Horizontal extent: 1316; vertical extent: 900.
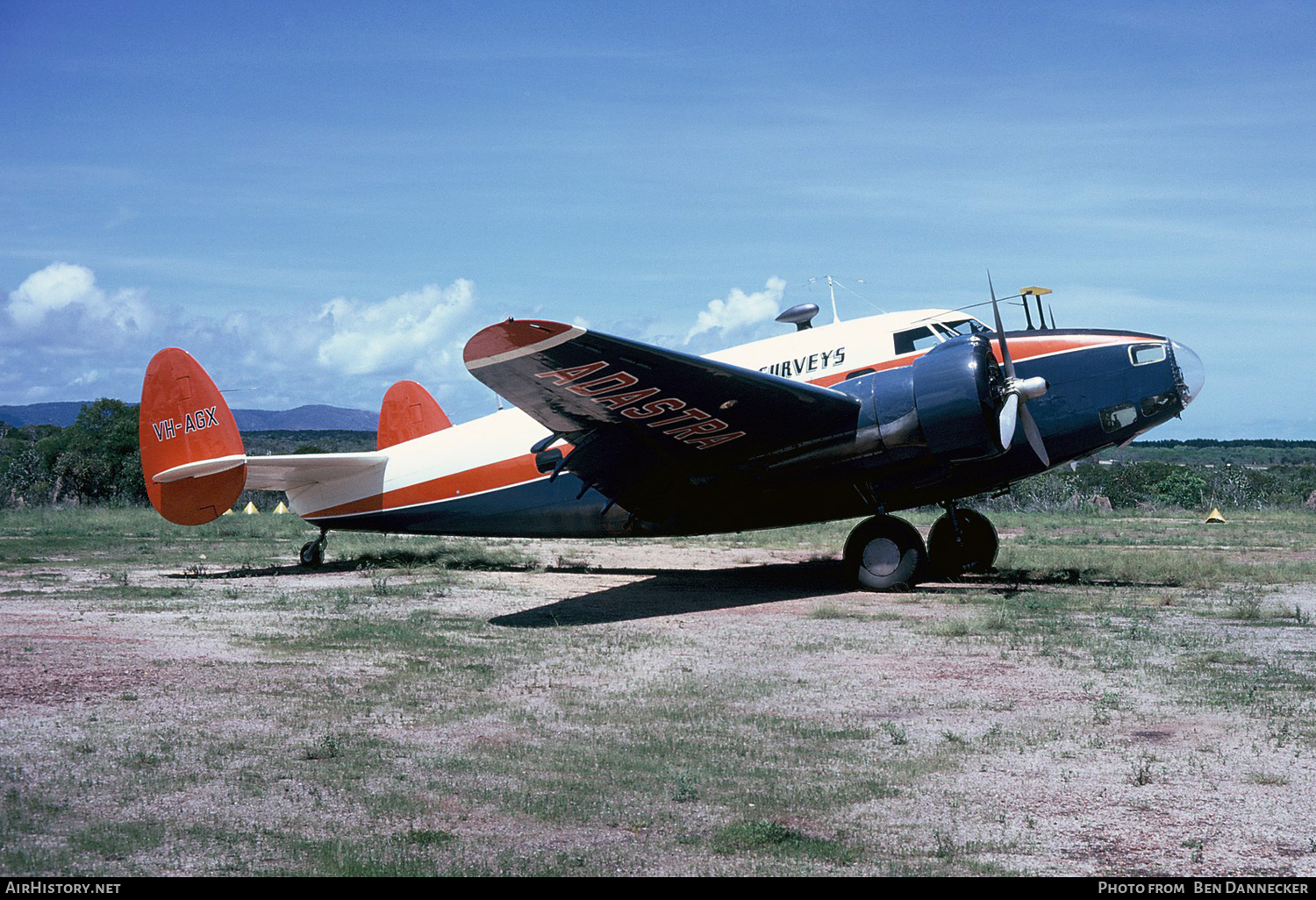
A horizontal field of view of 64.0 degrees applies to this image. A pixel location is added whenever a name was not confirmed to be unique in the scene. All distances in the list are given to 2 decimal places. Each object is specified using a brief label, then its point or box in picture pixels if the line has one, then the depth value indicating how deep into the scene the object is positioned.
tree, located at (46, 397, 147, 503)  45.44
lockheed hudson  12.59
